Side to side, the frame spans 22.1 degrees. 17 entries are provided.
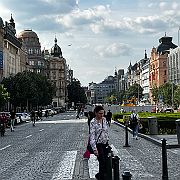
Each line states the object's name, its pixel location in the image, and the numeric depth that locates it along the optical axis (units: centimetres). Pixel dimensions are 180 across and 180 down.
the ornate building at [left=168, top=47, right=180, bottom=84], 12025
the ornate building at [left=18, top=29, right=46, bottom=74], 14200
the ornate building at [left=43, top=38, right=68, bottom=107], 16712
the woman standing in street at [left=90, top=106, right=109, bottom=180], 955
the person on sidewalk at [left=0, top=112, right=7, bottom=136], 3057
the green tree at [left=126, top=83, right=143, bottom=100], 16312
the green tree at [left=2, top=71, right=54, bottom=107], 7962
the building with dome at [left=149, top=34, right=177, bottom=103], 14386
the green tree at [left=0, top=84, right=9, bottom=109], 5932
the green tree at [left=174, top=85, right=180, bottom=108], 8499
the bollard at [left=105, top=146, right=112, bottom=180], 935
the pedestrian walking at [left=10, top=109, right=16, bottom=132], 3622
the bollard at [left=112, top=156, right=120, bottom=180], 807
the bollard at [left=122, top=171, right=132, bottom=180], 700
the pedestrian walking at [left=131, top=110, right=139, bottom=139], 2473
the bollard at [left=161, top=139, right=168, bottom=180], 1027
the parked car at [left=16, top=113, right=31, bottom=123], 5387
